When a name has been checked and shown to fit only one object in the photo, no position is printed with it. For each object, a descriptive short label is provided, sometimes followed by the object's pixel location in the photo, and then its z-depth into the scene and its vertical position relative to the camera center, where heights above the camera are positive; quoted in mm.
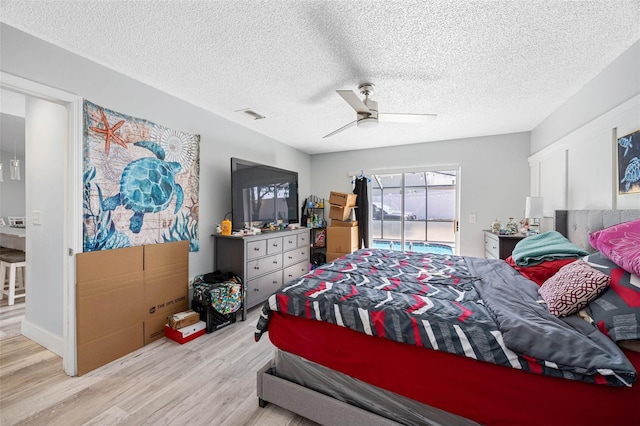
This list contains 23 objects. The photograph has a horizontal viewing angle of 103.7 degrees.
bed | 989 -683
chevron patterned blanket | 1000 -534
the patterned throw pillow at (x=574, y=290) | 1219 -401
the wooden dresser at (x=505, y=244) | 2975 -392
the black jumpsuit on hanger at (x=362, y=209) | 4855 +42
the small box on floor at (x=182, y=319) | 2441 -1071
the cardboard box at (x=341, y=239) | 4547 -508
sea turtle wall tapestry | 2066 +284
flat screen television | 3205 +243
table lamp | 3014 +48
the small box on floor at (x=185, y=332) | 2400 -1186
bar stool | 3234 -799
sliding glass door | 4707 +3
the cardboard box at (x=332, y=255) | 4625 -811
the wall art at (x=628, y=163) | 1740 +349
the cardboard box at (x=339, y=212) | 4641 -15
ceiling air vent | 3027 +1223
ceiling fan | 2131 +940
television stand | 2996 -633
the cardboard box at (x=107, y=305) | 1960 -790
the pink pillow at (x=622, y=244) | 1187 -182
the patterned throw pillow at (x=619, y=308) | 1006 -421
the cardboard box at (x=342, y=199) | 4598 +229
